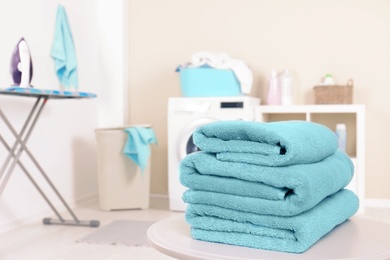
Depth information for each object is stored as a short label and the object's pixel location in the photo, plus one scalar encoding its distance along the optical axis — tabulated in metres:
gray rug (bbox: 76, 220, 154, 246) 2.55
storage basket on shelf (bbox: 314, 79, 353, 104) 3.38
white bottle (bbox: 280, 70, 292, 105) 3.60
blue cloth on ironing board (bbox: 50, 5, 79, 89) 3.34
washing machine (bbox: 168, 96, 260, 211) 3.34
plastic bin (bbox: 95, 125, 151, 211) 3.51
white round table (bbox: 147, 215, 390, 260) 0.70
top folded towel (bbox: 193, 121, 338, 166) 0.74
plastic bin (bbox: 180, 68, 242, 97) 3.43
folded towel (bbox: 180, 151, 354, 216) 0.73
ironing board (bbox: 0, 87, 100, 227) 2.28
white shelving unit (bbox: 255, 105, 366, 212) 3.27
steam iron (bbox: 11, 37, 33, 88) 2.43
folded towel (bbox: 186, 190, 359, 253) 0.73
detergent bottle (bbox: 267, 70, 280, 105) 3.60
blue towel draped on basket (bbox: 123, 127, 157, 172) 3.41
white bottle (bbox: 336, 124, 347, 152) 3.40
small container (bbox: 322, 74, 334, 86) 3.47
